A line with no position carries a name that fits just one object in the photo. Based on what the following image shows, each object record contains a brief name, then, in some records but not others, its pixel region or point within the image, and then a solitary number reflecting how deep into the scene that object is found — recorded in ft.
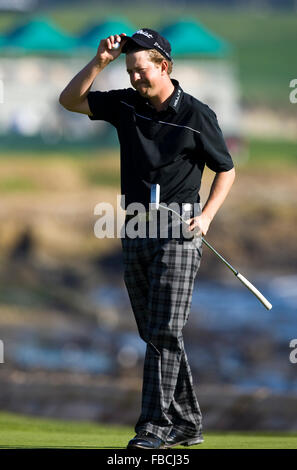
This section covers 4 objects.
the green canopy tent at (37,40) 108.99
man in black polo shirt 17.04
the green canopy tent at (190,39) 105.60
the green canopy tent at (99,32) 105.38
